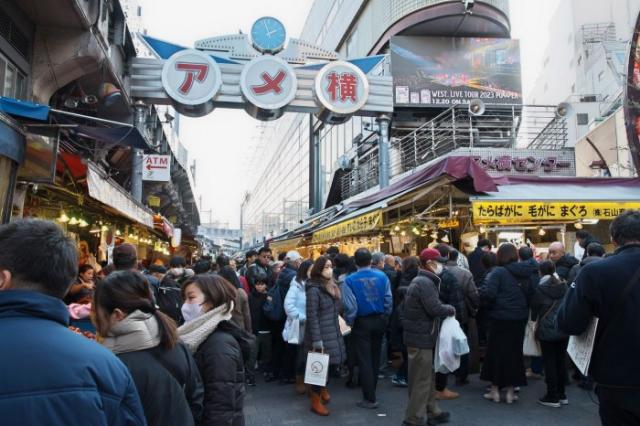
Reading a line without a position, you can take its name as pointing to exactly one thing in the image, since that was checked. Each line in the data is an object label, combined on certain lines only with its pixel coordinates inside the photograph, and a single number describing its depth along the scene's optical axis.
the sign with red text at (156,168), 15.74
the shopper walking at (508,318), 5.77
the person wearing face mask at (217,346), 2.72
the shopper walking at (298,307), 6.29
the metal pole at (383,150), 17.14
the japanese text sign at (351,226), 8.80
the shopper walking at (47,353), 1.22
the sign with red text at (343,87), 16.19
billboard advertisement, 23.00
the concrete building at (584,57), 23.61
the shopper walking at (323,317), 5.61
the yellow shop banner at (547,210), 7.29
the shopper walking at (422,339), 4.93
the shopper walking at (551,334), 5.71
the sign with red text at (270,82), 15.60
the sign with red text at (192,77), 15.23
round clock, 16.77
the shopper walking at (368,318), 5.81
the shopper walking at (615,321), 2.65
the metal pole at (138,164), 14.24
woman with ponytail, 2.02
